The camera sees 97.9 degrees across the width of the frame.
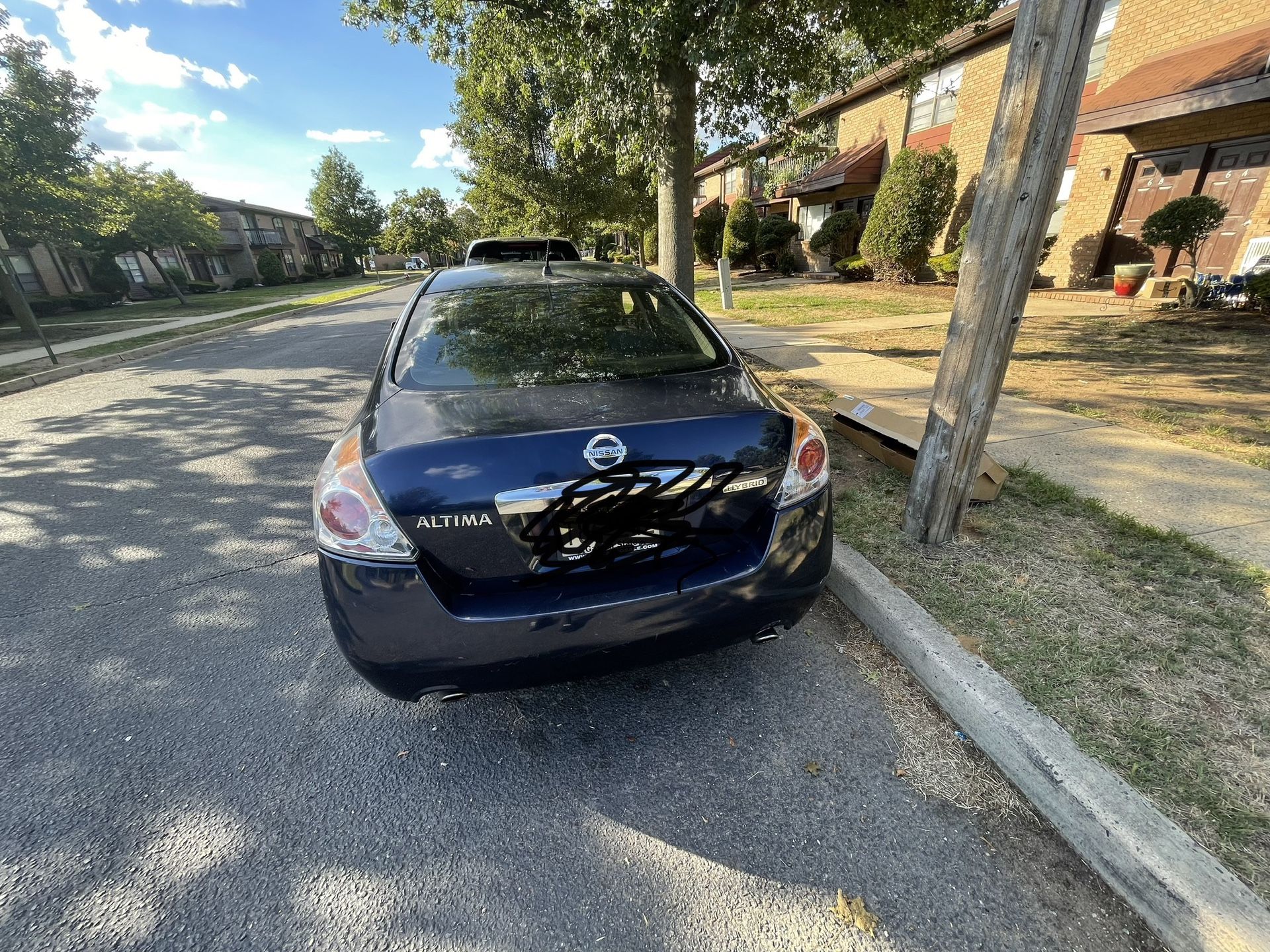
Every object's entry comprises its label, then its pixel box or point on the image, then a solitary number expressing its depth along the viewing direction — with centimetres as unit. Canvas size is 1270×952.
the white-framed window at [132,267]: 3255
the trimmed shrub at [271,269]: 3900
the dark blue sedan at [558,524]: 162
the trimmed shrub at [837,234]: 1723
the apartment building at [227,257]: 2616
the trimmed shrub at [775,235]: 2070
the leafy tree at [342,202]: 4650
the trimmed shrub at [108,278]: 2686
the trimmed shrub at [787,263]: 1983
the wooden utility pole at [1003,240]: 212
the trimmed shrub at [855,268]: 1545
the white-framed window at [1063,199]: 1181
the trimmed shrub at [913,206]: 1323
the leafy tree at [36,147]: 1248
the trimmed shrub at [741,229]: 2127
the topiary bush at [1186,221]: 858
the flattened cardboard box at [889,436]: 312
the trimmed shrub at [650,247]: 2728
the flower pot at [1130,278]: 962
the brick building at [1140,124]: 844
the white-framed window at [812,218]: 1992
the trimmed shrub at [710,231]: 2486
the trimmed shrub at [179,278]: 3032
